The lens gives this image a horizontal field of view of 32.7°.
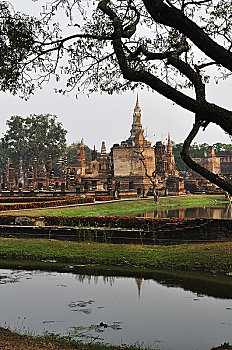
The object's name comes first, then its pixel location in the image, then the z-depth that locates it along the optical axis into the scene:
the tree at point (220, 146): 101.25
